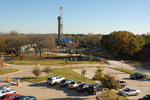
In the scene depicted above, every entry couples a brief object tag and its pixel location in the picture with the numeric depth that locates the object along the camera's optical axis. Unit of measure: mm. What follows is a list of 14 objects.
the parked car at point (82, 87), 20097
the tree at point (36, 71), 26786
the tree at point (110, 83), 16734
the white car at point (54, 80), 23984
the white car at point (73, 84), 21688
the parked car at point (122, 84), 23247
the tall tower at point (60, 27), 111581
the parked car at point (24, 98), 14927
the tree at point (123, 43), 59750
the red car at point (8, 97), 15821
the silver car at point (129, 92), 19269
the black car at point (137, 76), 30884
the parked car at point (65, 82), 23000
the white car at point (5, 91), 18155
